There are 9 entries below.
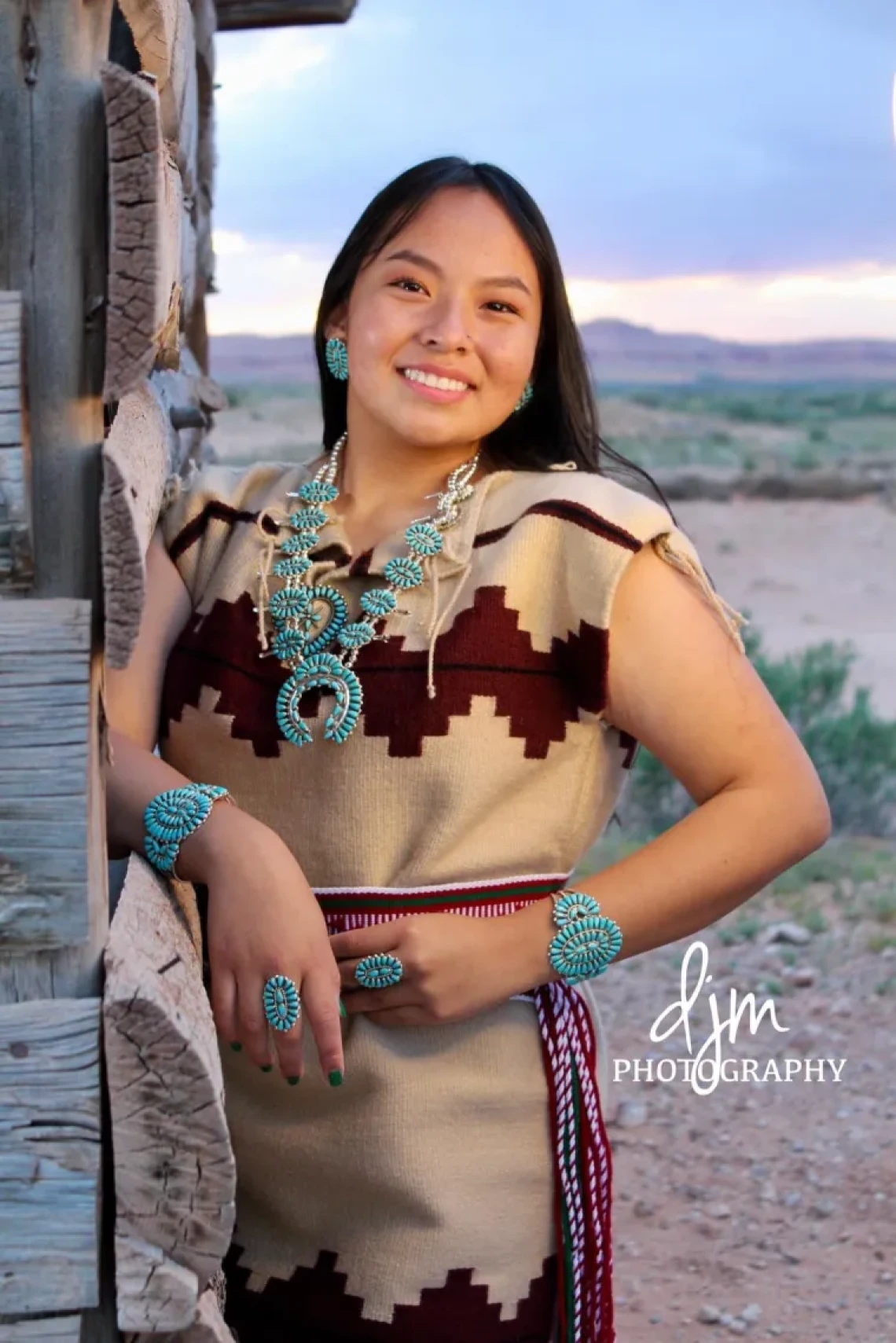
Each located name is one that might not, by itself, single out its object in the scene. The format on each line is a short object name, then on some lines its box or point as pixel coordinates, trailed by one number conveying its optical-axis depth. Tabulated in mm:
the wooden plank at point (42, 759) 1648
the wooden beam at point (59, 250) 1622
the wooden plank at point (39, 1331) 1665
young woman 1944
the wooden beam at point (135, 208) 1596
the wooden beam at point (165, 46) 1670
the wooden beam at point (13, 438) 1616
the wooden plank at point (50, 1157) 1661
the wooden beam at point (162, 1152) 1655
